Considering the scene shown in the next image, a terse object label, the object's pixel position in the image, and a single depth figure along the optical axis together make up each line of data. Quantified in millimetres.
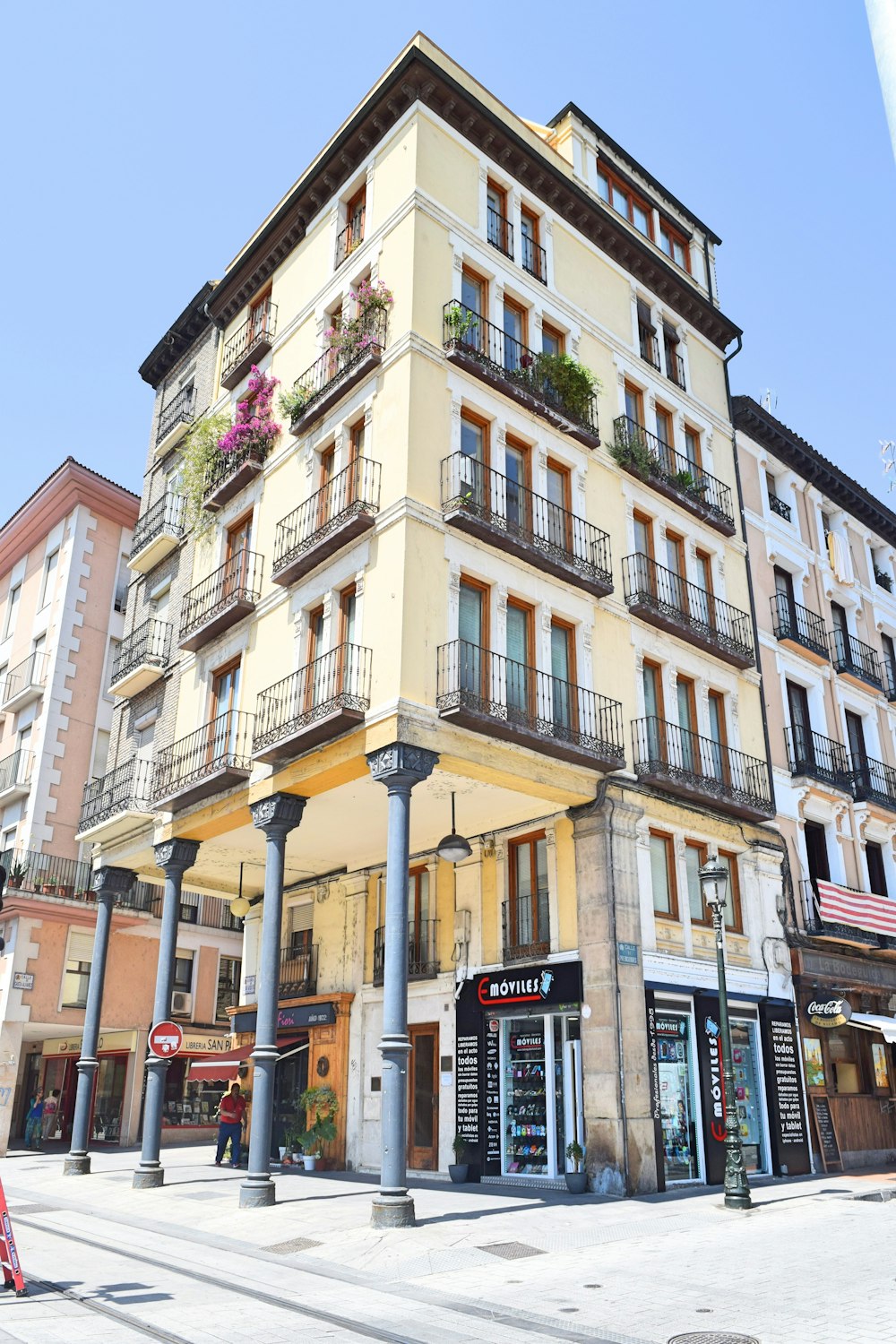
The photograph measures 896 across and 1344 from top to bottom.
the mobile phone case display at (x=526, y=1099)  18672
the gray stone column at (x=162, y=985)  18812
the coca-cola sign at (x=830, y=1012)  22078
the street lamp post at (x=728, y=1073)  15312
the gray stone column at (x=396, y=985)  13547
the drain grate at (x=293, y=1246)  12438
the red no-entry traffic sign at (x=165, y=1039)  18406
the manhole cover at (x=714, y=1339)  7784
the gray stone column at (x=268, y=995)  15836
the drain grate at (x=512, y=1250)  11840
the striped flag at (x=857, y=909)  24141
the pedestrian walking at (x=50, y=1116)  30375
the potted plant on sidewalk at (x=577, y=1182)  16891
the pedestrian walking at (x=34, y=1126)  29906
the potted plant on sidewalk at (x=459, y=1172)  18484
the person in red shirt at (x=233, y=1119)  20891
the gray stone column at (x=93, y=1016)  21141
